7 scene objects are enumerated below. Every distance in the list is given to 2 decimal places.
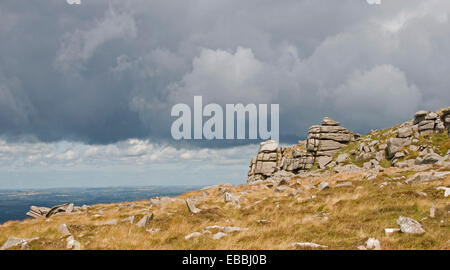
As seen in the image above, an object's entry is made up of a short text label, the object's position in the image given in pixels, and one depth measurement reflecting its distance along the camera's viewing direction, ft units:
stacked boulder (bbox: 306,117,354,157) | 255.50
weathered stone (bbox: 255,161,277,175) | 290.97
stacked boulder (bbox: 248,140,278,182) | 292.20
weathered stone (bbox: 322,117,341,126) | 270.67
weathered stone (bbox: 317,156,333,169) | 238.68
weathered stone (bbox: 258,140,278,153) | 308.15
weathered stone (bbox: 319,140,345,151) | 255.50
